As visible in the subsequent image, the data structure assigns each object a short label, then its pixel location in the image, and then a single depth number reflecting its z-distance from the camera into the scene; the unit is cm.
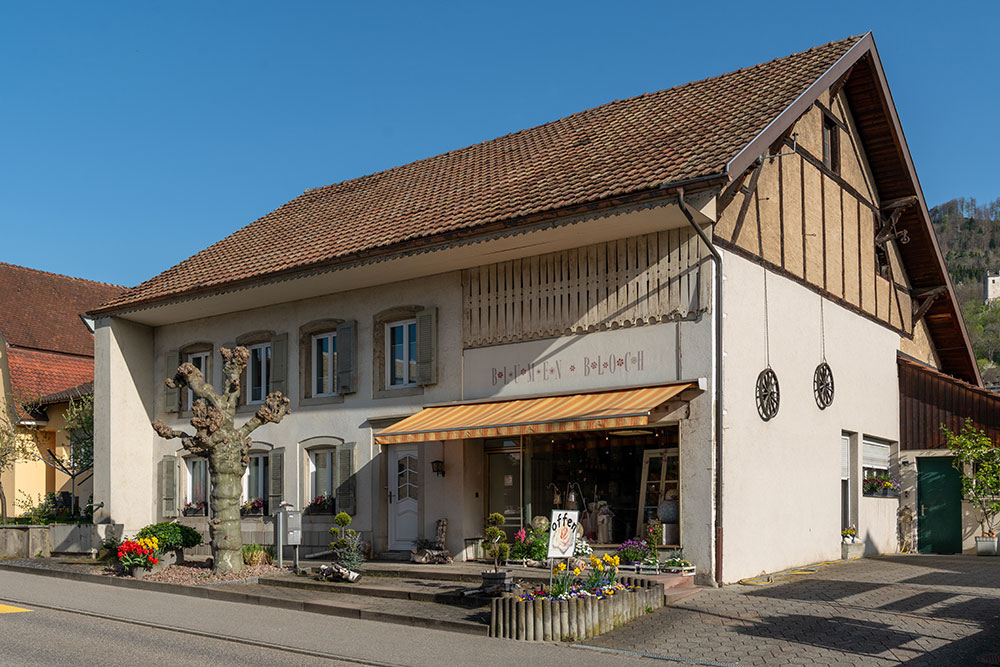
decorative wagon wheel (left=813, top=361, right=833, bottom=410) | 1788
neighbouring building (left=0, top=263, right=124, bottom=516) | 3019
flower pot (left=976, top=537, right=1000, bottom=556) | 1986
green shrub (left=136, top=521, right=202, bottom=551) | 1741
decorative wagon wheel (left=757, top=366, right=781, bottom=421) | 1573
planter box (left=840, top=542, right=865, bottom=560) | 1831
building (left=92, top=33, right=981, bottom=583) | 1491
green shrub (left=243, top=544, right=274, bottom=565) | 1793
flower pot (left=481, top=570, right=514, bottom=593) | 1291
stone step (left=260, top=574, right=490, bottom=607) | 1341
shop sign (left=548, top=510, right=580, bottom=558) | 1180
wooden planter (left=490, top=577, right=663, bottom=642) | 1116
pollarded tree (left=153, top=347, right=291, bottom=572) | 1694
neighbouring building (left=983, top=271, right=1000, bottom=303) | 13712
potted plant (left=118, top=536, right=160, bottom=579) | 1689
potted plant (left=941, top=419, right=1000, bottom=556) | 1964
